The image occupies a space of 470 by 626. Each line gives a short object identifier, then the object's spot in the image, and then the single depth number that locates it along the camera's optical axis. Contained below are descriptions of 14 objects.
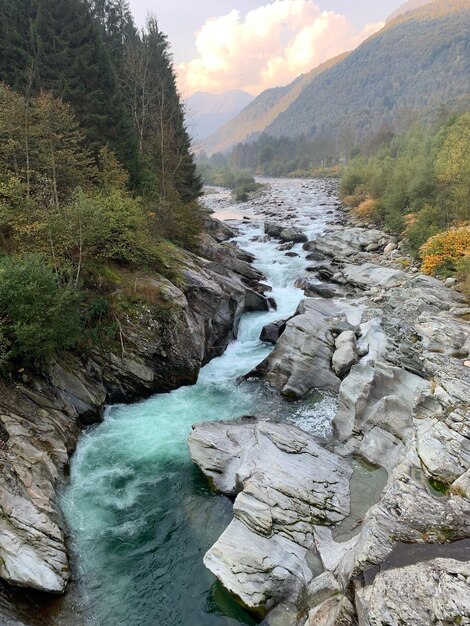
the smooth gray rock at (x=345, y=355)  16.72
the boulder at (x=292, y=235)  41.75
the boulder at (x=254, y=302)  25.05
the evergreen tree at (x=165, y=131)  32.94
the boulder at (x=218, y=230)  40.38
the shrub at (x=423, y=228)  30.70
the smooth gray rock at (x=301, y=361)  16.81
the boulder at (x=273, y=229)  44.15
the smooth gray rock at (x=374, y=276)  25.95
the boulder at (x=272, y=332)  21.96
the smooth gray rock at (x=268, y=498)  8.51
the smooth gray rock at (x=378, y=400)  12.39
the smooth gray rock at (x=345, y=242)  35.84
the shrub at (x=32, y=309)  12.22
